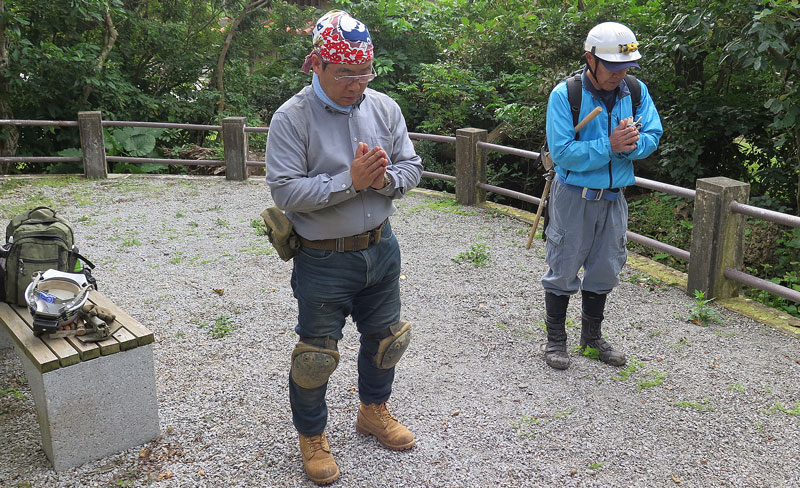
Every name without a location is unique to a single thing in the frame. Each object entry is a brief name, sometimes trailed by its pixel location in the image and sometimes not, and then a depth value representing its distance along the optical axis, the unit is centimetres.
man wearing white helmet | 370
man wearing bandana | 273
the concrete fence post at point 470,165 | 816
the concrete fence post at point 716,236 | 516
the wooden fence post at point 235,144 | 979
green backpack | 356
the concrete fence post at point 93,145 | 980
